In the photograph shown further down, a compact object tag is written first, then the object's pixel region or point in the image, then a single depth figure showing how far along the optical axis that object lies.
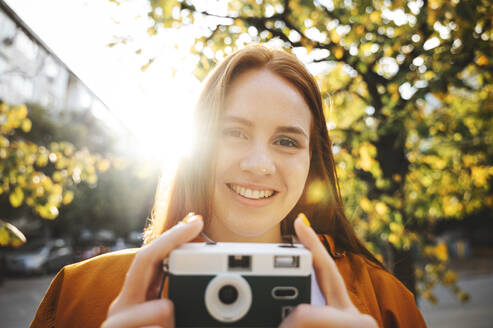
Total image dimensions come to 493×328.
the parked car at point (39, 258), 16.89
